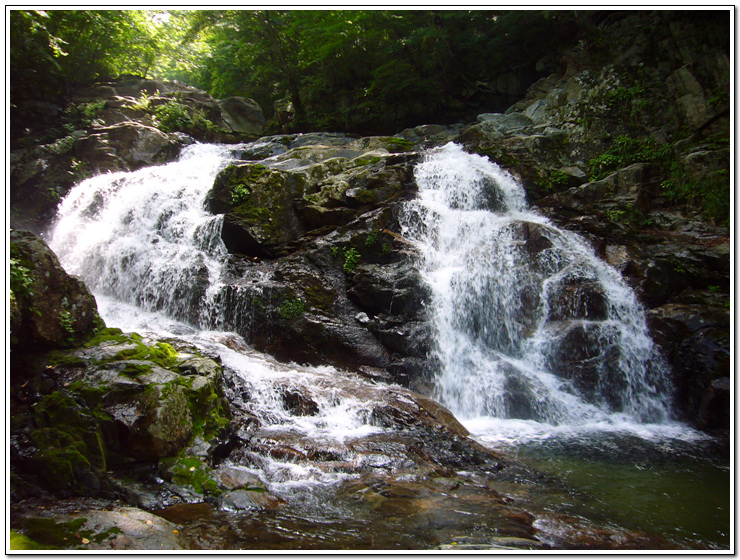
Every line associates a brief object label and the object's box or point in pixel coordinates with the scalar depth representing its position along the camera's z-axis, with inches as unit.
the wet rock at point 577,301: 311.6
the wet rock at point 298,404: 218.5
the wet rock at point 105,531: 100.2
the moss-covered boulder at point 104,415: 131.5
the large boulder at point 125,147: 502.3
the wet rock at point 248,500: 132.5
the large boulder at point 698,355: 257.3
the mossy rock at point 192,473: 142.1
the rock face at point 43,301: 171.9
